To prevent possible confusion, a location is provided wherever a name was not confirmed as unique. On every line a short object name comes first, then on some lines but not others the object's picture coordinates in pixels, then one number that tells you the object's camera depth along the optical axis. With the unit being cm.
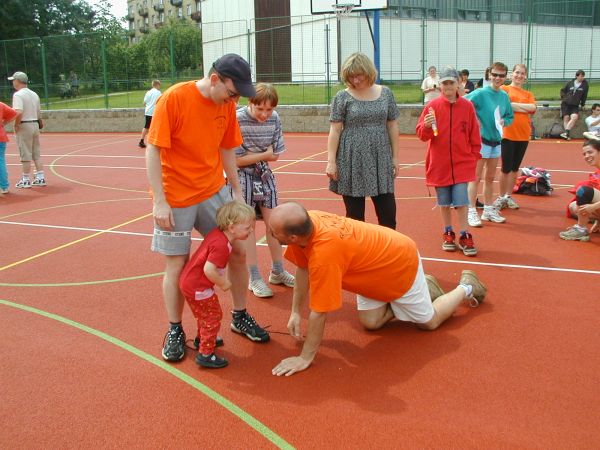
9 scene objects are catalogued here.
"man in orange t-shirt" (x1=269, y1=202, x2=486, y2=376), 365
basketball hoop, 1736
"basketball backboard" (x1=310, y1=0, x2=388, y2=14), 1744
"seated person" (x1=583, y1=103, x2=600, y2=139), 1445
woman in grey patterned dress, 521
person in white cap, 1131
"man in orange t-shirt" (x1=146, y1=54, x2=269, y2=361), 371
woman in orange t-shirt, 775
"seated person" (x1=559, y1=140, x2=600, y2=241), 643
